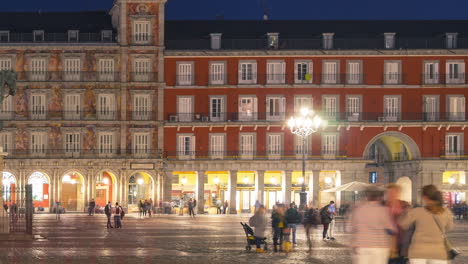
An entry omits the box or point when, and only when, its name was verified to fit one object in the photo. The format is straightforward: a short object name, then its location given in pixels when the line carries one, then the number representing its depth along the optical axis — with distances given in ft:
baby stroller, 103.64
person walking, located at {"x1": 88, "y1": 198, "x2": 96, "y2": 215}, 242.99
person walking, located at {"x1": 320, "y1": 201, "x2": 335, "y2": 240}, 127.73
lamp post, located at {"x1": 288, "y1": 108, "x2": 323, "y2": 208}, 173.68
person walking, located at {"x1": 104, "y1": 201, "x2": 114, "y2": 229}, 164.55
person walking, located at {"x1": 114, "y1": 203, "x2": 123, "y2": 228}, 162.50
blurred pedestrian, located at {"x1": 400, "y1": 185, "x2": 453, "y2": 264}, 47.98
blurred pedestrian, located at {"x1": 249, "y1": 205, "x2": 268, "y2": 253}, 100.17
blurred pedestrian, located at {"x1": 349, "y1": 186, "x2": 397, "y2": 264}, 50.67
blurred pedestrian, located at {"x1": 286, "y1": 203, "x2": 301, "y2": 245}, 113.29
